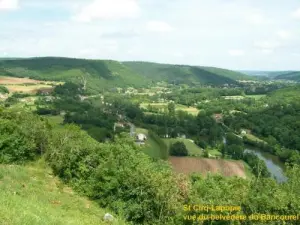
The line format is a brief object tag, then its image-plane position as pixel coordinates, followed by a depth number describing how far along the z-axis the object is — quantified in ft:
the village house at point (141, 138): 311.56
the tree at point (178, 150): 305.12
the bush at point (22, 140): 108.37
